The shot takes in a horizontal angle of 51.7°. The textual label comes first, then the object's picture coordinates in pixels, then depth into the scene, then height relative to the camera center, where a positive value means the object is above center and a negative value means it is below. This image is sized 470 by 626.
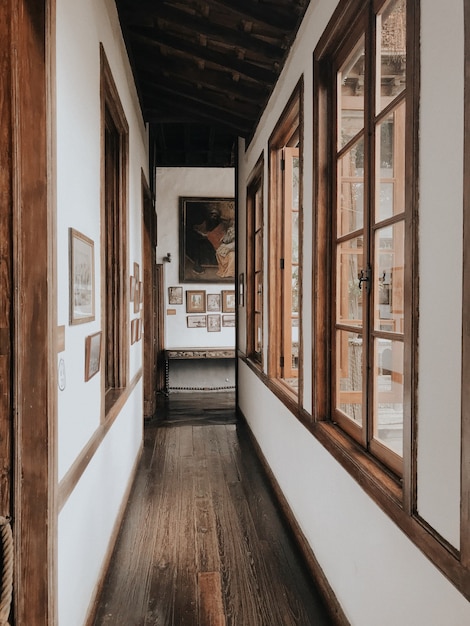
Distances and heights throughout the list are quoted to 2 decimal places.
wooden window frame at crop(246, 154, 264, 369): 4.86 +0.32
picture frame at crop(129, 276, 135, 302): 3.72 +0.08
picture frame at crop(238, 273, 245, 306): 5.56 +0.11
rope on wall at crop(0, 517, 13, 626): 0.93 -0.55
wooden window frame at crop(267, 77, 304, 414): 3.74 +0.36
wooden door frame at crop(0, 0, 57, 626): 1.29 -0.08
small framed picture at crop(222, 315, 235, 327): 7.85 -0.34
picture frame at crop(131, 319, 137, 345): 3.83 -0.25
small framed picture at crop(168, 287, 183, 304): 7.74 +0.06
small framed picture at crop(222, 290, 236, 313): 7.83 -0.04
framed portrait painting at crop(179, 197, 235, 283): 7.74 +0.94
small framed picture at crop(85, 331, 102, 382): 2.08 -0.25
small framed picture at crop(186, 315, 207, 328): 7.80 -0.36
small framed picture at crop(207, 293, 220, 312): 7.82 -0.06
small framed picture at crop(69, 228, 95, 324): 1.81 +0.09
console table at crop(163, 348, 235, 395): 7.45 -0.85
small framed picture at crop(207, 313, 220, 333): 7.84 -0.40
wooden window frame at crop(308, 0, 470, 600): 1.06 -0.17
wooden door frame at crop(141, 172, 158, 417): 5.59 -0.16
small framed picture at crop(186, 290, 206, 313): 7.78 -0.04
